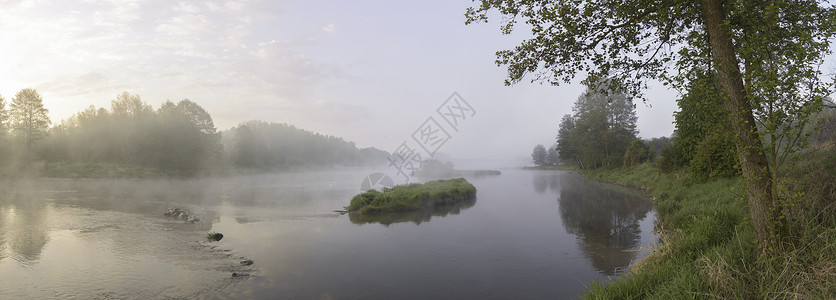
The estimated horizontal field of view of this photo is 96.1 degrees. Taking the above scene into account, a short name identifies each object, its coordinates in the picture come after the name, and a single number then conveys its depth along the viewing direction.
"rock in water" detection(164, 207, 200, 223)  18.70
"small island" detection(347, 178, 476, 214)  21.88
